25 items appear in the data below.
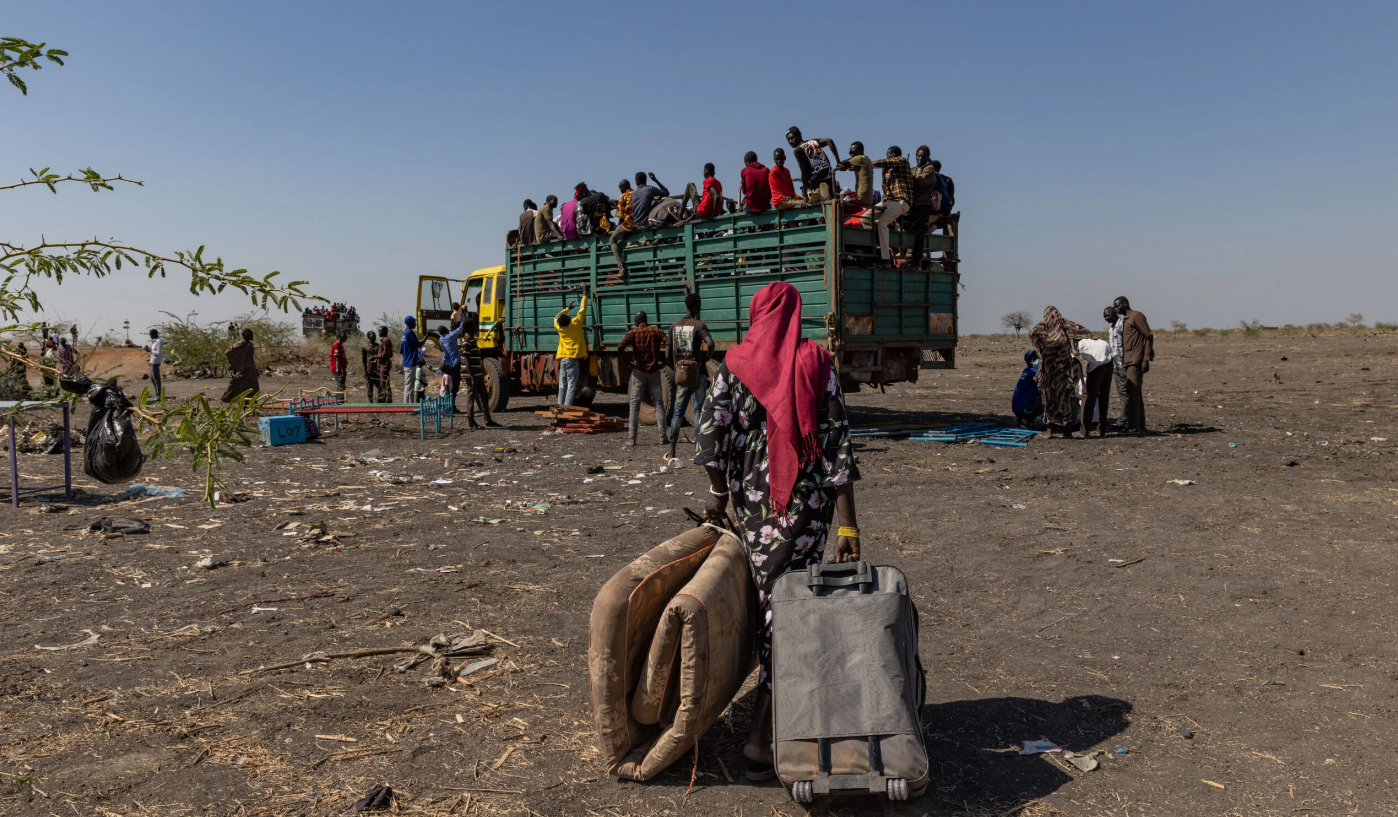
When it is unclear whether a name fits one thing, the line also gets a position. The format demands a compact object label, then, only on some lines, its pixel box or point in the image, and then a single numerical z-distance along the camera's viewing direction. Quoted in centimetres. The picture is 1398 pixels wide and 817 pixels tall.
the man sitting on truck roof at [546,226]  1417
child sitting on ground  1198
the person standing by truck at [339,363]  1736
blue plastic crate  1206
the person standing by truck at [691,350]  925
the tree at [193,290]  152
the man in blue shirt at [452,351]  1306
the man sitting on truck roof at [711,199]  1142
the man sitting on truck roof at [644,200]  1238
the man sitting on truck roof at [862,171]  1067
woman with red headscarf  311
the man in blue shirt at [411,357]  1391
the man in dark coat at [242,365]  1295
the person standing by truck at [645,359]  1050
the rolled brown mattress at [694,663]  293
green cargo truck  1058
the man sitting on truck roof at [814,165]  1067
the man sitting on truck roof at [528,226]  1475
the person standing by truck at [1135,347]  1119
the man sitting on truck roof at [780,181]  1085
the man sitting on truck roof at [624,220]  1255
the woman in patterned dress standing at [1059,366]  1084
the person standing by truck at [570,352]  1286
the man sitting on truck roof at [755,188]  1095
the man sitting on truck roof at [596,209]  1321
